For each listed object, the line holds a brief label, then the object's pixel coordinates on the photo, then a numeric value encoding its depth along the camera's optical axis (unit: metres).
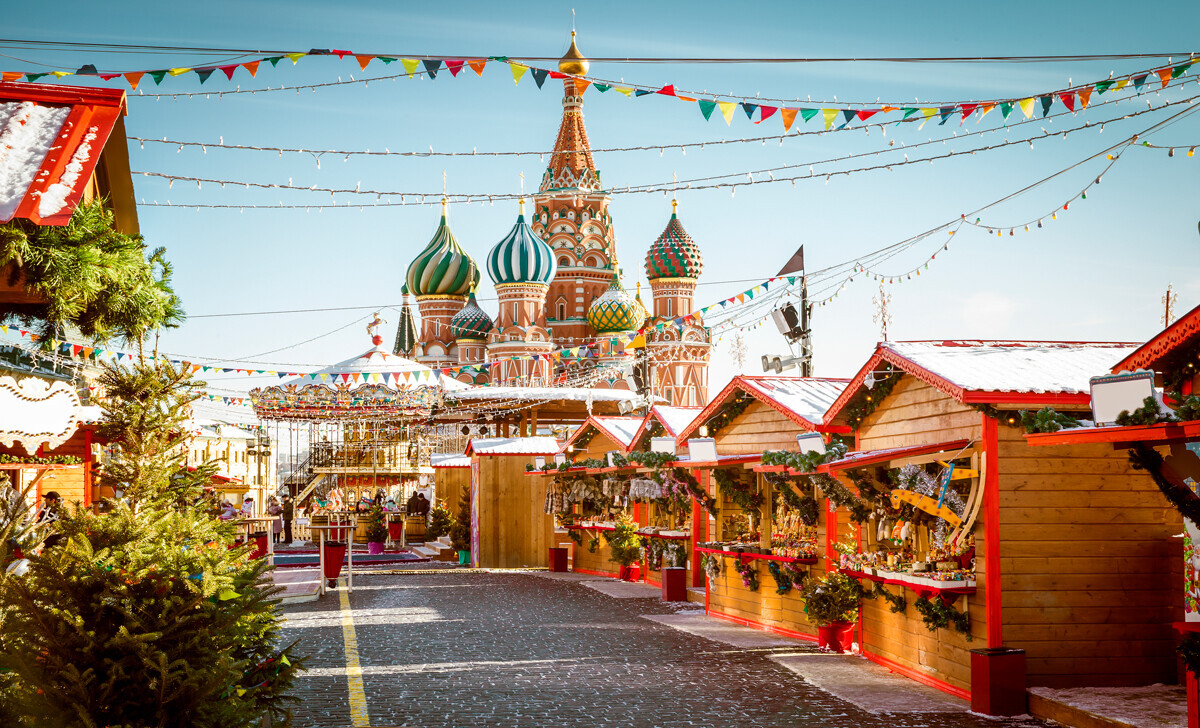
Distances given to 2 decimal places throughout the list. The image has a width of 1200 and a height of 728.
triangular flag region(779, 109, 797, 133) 10.88
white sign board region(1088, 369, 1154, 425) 7.95
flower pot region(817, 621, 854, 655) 14.16
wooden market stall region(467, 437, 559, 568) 28.97
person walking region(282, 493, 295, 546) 39.33
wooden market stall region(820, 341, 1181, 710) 10.66
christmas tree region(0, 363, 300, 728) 5.98
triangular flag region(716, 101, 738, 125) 10.48
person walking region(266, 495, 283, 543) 35.62
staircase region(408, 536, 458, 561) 31.52
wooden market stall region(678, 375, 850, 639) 15.54
